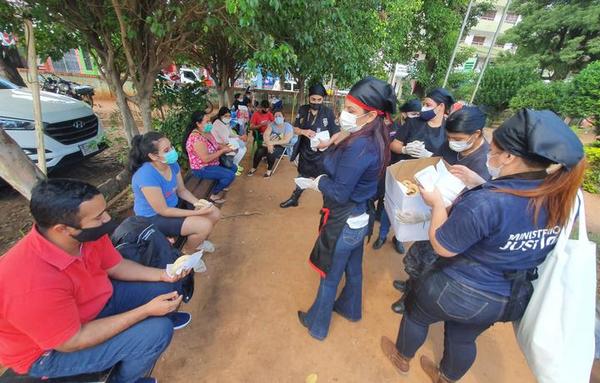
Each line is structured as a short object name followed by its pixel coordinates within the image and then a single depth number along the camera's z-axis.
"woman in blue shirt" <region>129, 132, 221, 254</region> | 2.56
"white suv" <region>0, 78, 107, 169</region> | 4.04
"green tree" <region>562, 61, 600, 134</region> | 6.73
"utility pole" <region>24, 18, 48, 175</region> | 2.25
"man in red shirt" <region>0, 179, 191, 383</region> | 1.28
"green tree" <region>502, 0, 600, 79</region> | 14.02
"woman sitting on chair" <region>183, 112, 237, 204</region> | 3.94
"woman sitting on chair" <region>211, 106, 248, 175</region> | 4.62
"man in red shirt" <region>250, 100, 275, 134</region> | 6.25
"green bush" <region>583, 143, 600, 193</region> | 6.17
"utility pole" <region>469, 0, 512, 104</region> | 8.94
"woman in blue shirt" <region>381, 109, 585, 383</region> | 1.22
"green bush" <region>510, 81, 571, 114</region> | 10.52
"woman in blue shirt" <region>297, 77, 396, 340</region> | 1.82
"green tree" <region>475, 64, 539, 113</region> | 12.67
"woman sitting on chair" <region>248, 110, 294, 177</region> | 5.70
